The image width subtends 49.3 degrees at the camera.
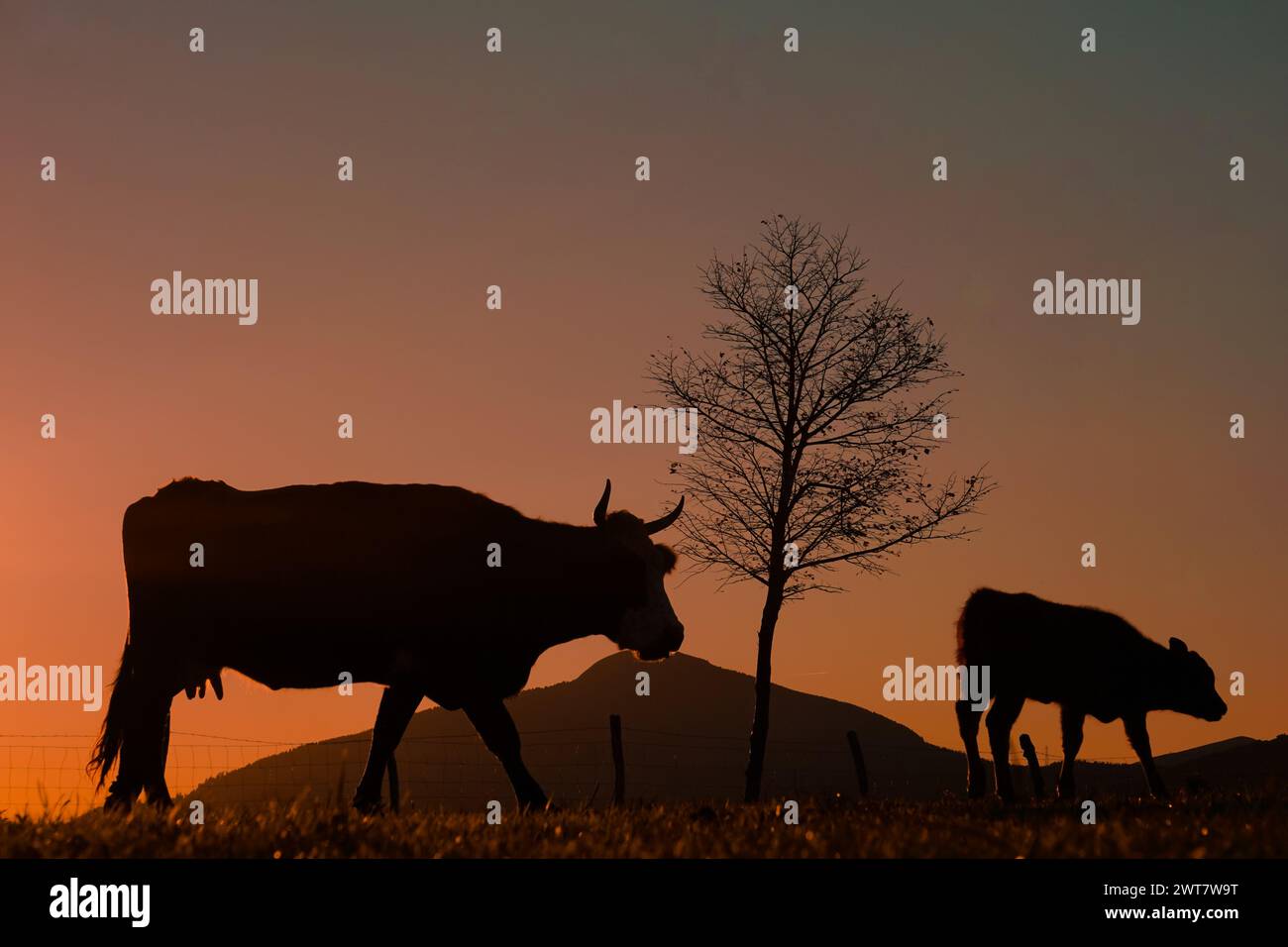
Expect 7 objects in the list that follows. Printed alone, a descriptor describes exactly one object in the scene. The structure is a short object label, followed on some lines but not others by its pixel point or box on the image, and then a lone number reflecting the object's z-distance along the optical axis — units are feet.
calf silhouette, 73.26
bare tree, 81.56
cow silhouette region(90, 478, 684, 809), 49.75
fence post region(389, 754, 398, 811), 60.56
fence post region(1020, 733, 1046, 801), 82.47
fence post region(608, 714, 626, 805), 73.36
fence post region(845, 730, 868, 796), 87.76
